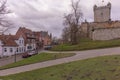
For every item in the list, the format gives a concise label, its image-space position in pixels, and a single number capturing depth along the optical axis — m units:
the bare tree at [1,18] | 5.95
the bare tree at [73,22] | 20.31
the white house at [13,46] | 21.35
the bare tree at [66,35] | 22.26
